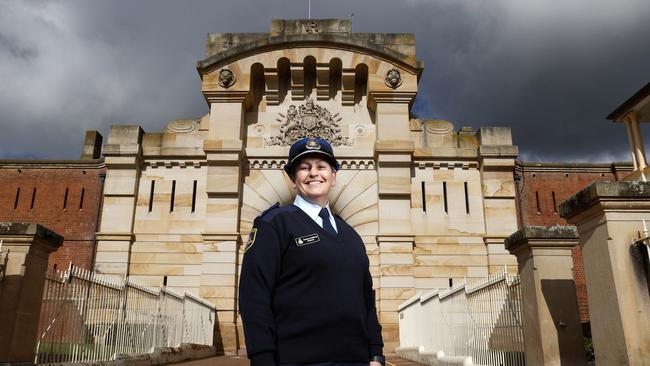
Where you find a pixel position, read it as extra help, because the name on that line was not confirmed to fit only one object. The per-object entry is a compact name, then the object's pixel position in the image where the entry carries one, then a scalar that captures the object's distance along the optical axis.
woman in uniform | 2.50
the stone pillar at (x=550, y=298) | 7.29
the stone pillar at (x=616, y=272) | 5.29
